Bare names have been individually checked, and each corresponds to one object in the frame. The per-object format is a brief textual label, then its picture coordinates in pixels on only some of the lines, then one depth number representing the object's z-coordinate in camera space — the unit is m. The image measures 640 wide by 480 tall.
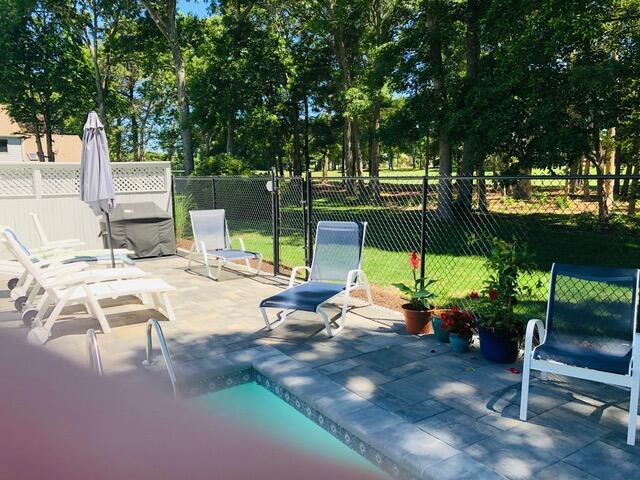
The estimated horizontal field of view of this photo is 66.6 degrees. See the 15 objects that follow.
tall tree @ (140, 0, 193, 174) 18.91
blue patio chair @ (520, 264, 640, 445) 3.08
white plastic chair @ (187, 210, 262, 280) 8.40
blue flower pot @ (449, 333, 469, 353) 4.53
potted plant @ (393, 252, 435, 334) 5.07
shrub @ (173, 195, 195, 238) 12.57
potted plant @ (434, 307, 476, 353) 4.54
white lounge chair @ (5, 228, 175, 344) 4.97
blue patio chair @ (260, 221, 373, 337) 5.30
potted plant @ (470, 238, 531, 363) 4.22
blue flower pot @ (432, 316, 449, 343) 4.81
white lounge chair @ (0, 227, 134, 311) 6.21
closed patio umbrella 6.34
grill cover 9.70
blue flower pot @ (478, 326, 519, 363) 4.21
